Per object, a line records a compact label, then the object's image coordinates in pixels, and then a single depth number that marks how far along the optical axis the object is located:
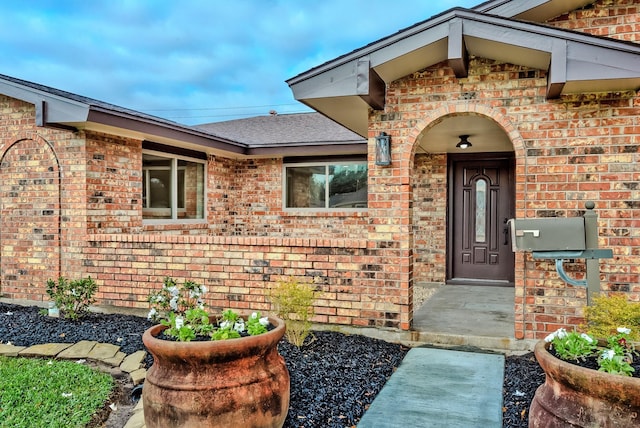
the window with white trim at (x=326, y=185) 9.85
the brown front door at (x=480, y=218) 8.69
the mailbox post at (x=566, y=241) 4.20
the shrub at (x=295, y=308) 4.69
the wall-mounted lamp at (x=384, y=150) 5.06
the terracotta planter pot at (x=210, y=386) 2.53
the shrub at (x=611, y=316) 3.41
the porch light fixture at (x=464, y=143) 7.31
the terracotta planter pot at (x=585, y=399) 2.08
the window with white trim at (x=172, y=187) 8.27
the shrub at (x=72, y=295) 5.81
